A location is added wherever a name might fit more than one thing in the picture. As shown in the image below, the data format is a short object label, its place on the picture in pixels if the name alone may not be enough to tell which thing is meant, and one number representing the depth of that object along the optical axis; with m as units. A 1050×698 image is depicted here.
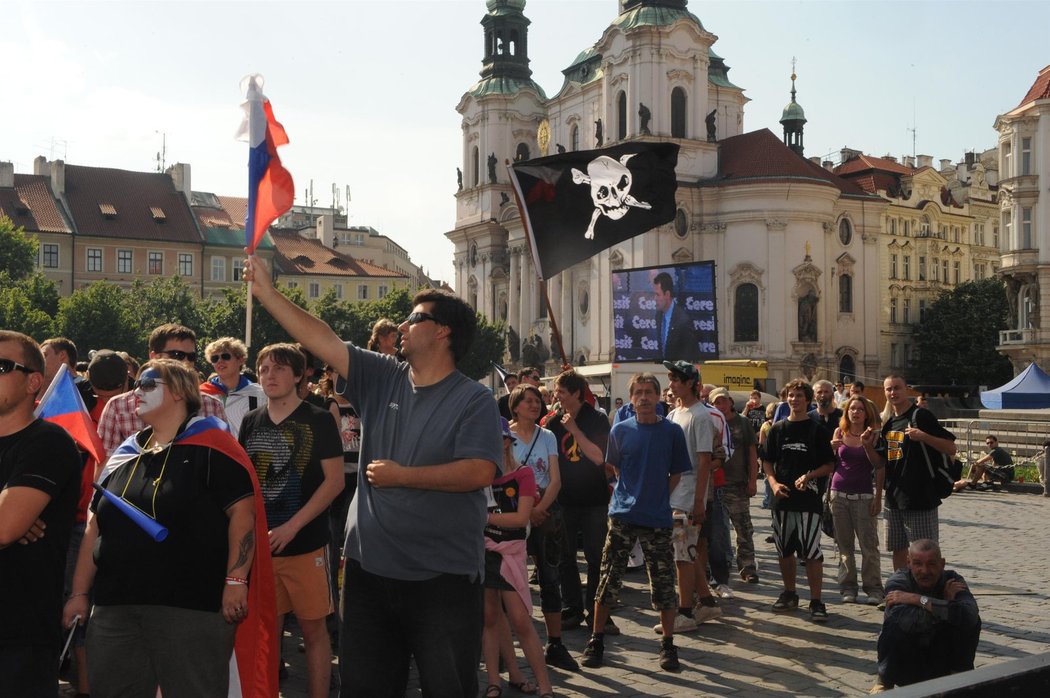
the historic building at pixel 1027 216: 55.03
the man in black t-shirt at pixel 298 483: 6.52
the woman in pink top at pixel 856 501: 10.77
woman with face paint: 4.70
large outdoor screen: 38.38
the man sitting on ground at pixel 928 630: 6.02
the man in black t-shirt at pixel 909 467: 9.92
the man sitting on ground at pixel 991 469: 24.94
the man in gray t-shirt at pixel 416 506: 4.52
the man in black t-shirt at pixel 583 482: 9.12
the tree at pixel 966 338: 74.25
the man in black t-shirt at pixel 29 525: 4.45
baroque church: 65.44
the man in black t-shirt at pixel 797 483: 10.11
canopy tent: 31.97
